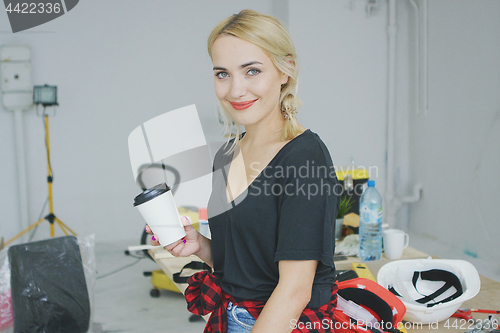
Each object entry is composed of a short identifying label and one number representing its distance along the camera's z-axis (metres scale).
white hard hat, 1.17
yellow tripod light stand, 4.00
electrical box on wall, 3.99
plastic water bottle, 1.79
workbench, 1.19
